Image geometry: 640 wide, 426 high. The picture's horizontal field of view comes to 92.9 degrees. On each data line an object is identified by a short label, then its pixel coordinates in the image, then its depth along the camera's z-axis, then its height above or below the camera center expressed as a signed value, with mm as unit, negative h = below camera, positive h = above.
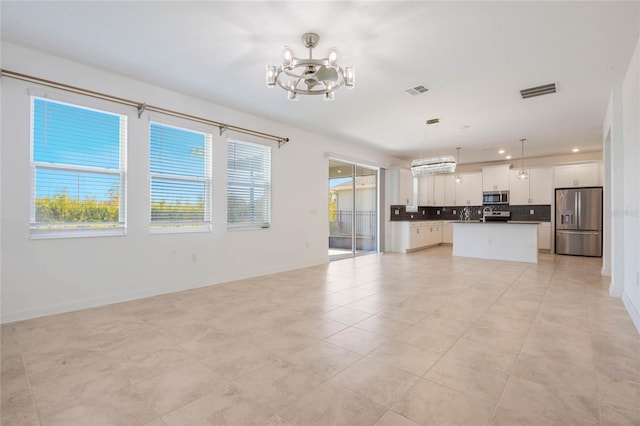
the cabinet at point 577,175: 7801 +985
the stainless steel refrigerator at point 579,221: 7637 -221
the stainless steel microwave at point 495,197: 9258 +481
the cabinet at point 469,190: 9875 +751
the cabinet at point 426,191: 9995 +741
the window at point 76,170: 3338 +513
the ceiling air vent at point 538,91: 4051 +1676
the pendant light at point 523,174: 8031 +1024
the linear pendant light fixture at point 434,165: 6066 +977
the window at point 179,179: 4234 +513
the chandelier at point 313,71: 2699 +1340
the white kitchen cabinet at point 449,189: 10391 +814
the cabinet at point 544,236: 8539 -658
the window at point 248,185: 5129 +508
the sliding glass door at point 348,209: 7852 +108
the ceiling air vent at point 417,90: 4086 +1696
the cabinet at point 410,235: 8789 -671
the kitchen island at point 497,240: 6875 -669
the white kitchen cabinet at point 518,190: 8888 +678
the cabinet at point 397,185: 8859 +814
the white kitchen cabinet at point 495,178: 9250 +1085
